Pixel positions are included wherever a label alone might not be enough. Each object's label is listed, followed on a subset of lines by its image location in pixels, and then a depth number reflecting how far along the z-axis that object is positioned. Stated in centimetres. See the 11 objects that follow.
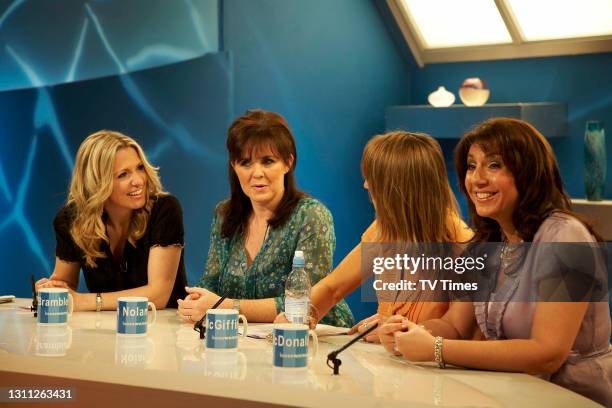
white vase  557
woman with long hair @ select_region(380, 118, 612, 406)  226
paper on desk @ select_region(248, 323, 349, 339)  270
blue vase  490
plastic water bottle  285
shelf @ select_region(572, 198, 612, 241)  470
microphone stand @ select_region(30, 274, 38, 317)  311
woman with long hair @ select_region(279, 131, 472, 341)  270
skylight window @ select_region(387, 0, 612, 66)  524
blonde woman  350
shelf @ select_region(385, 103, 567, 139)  521
